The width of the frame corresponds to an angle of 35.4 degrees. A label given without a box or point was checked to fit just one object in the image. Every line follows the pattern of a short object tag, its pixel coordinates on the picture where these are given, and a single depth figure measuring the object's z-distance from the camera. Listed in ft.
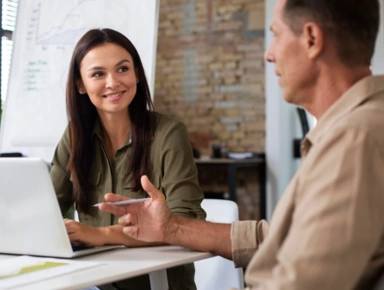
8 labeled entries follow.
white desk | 3.74
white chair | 5.95
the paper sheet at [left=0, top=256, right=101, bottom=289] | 3.88
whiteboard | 9.29
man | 2.62
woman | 5.78
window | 14.84
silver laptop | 4.38
